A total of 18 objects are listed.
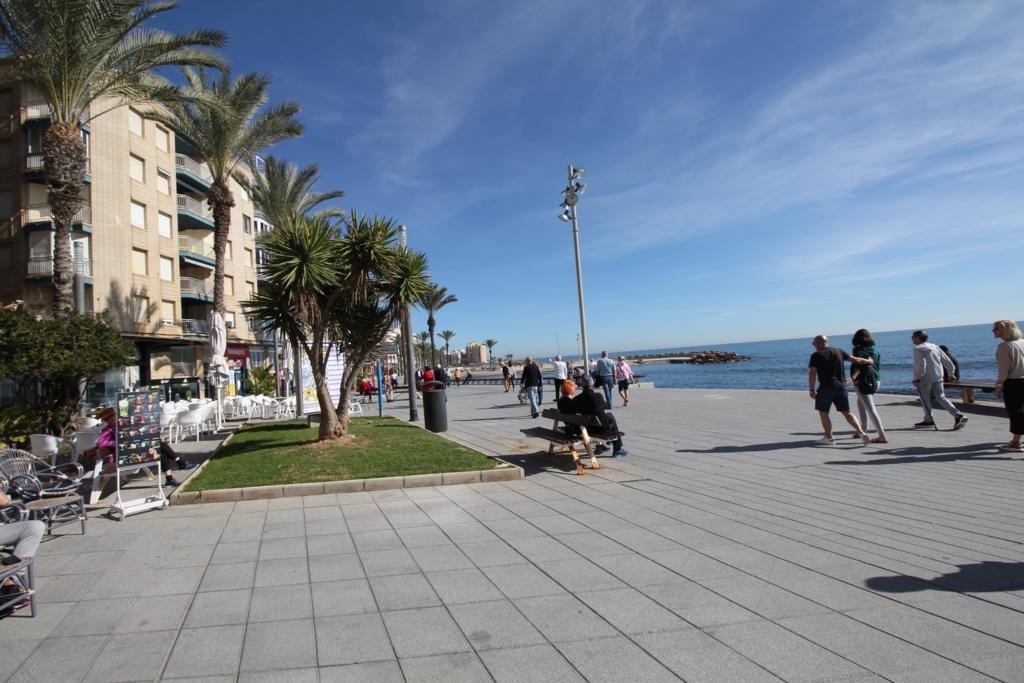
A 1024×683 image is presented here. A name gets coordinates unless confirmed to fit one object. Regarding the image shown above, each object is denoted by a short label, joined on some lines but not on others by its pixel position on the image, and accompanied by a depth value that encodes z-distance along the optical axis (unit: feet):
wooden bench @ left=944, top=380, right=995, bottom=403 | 42.71
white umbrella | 49.75
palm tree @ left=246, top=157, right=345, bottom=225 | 88.84
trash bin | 42.14
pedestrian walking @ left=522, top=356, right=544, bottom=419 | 52.24
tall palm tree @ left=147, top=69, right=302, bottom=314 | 70.33
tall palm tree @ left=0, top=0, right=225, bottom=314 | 44.29
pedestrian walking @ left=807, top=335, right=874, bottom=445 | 29.19
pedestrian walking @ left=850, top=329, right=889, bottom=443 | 29.25
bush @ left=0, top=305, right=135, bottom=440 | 38.96
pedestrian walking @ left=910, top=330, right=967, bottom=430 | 32.32
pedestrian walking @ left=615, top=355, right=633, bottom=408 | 59.82
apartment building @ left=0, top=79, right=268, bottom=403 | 83.97
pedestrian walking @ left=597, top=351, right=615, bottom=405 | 50.44
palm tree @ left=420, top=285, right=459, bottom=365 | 171.01
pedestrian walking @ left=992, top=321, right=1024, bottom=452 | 25.52
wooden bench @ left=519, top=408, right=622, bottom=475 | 26.27
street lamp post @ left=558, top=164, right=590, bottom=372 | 49.67
